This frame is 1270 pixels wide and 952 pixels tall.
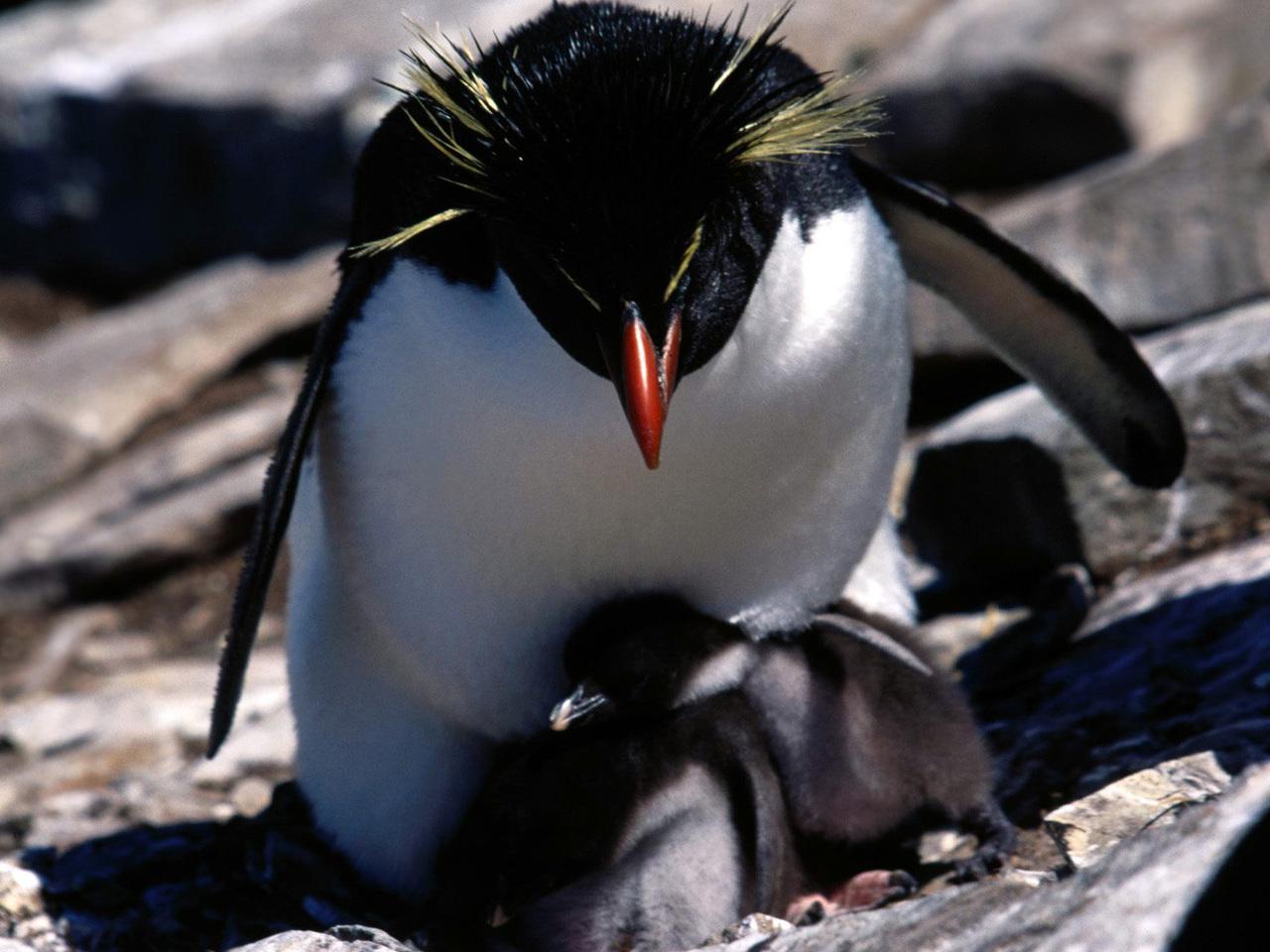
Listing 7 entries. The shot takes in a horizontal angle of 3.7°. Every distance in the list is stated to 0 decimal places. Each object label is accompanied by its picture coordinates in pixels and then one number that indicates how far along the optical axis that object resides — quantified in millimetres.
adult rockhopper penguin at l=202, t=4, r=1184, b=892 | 5445
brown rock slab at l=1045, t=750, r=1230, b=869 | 5458
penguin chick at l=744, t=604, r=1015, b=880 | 5519
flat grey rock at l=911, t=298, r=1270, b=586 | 5705
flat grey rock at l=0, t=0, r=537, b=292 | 9502
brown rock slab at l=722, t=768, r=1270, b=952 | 5321
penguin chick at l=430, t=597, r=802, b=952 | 5488
